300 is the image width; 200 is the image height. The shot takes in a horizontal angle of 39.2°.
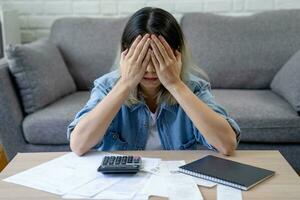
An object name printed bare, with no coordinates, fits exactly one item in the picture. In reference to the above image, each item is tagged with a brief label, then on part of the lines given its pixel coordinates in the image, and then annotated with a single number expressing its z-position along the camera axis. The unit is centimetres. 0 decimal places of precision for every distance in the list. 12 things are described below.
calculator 100
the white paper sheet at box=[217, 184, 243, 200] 87
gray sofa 196
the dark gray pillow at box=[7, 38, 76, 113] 202
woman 118
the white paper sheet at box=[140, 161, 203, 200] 89
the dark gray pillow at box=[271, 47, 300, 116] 201
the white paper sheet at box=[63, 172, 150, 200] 89
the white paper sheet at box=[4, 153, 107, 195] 95
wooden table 90
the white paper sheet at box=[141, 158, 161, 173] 102
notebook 94
